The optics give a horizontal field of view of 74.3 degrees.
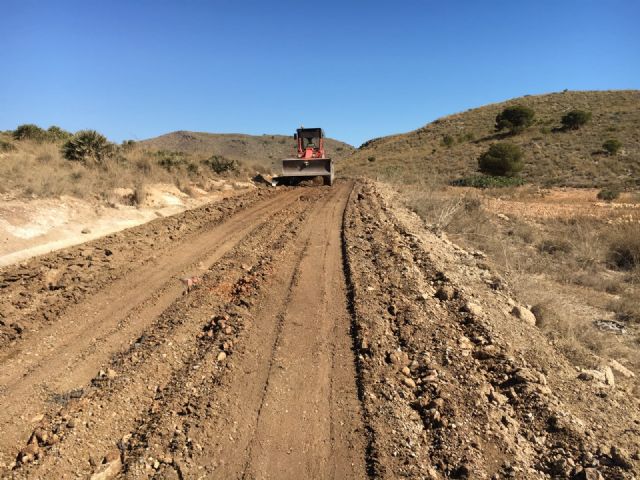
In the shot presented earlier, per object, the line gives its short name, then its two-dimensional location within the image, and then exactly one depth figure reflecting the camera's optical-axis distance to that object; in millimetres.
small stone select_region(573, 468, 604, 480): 2895
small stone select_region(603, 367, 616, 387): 4617
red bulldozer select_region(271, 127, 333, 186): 21438
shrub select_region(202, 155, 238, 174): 24250
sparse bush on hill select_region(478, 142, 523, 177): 32094
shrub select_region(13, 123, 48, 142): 19047
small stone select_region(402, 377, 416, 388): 4032
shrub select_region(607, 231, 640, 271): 11530
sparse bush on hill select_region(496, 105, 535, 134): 50062
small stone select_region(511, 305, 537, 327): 6062
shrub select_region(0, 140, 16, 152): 14508
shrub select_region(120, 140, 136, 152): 19234
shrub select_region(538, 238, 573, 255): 12664
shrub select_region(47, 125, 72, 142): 19547
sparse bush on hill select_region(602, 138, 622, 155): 35219
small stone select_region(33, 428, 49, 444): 3324
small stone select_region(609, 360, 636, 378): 5206
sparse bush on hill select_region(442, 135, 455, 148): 50762
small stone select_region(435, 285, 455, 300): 6250
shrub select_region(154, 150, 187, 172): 19231
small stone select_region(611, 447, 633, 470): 3036
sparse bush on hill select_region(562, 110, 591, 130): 45875
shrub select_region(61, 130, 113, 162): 15664
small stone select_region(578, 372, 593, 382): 4523
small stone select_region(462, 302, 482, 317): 5609
